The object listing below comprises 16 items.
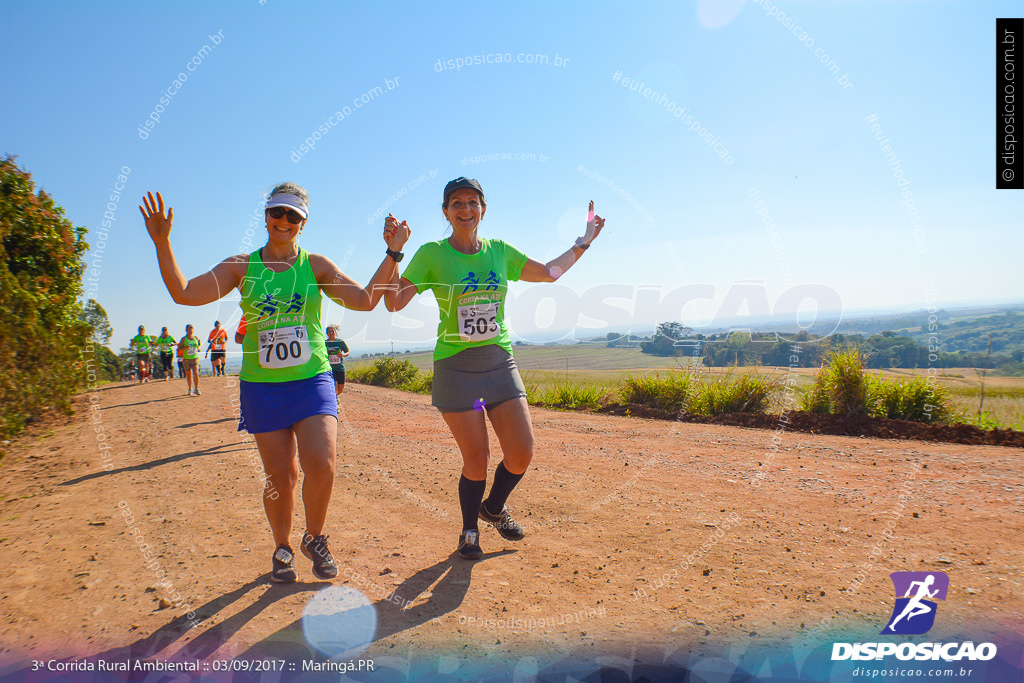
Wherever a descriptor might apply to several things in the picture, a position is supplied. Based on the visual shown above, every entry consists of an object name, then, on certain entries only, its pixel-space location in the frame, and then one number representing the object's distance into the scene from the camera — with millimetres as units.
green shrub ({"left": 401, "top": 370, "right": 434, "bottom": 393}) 19450
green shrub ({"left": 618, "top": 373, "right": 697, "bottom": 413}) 11375
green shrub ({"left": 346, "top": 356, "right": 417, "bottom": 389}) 21250
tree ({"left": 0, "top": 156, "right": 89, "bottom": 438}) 6758
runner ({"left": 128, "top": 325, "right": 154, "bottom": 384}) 18656
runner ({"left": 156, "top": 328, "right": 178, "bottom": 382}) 16109
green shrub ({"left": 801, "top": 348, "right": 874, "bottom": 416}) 9211
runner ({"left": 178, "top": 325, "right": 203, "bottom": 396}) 13578
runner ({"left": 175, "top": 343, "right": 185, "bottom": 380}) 13984
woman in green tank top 2893
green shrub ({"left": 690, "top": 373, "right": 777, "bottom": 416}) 10352
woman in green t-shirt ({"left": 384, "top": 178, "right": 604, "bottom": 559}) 3340
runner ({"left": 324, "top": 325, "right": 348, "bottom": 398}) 9078
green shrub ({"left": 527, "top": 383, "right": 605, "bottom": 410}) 13094
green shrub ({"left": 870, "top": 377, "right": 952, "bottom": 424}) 8750
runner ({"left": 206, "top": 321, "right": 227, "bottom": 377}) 19216
